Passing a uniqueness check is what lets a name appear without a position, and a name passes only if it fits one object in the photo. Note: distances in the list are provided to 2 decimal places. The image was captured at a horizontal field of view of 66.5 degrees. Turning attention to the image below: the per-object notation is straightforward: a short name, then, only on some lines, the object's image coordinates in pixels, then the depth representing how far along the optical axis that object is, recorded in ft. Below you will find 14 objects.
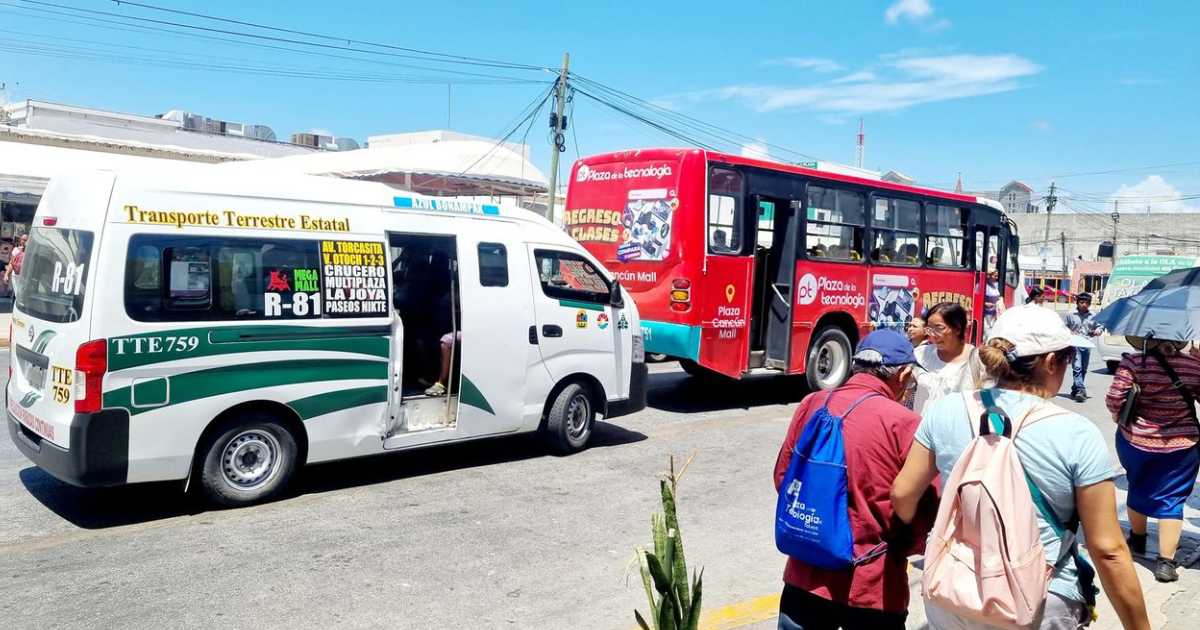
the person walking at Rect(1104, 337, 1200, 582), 18.39
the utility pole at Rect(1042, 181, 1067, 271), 212.84
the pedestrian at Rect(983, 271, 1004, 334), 50.11
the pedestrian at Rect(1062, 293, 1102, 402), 43.91
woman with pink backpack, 8.32
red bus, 35.65
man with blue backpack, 9.74
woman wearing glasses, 17.88
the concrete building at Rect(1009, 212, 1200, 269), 208.13
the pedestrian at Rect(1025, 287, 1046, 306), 40.93
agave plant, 9.35
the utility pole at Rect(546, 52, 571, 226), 83.46
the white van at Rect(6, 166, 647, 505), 19.16
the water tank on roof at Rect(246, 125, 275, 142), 132.64
